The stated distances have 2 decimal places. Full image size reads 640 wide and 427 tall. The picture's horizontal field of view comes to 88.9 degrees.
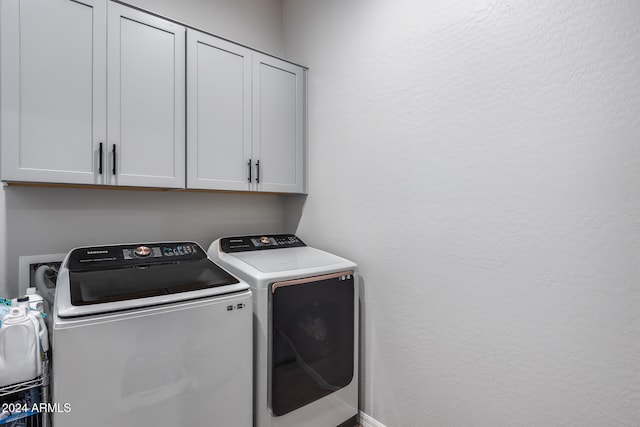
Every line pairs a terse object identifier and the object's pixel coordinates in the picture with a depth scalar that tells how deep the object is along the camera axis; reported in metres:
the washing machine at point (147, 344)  1.08
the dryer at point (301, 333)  1.55
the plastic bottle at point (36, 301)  1.32
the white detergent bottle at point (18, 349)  1.02
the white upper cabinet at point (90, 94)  1.34
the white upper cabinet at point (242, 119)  1.81
